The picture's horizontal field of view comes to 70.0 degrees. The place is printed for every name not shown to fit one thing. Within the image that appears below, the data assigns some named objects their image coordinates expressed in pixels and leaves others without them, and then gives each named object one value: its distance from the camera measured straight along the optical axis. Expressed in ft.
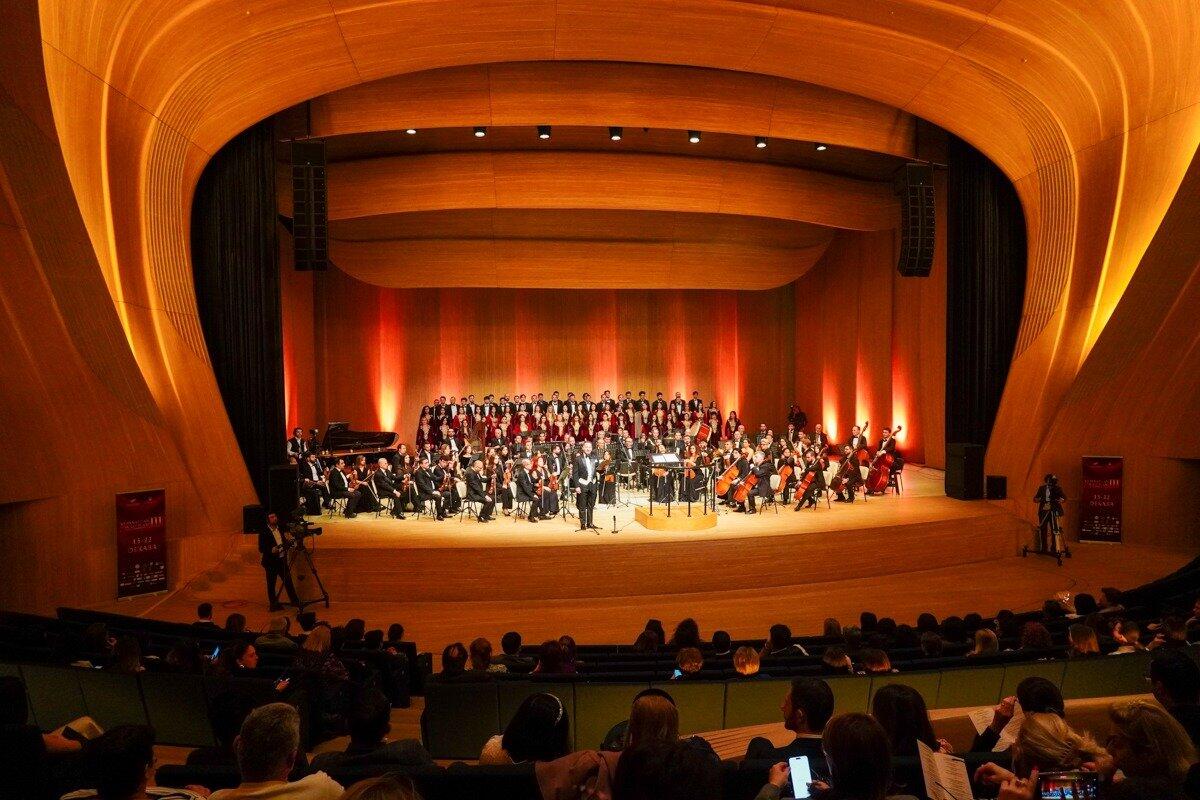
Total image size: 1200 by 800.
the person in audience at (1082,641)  14.37
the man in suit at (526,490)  36.32
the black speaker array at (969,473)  38.22
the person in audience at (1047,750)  6.09
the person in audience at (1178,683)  8.40
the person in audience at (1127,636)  15.16
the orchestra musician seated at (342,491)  37.50
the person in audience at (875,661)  13.16
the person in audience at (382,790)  4.54
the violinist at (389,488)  37.32
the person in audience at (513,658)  16.11
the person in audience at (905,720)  7.76
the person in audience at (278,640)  17.38
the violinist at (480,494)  35.96
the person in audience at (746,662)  13.37
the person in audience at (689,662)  13.71
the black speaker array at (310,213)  33.99
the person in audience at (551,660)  14.66
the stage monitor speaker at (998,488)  37.88
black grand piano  48.67
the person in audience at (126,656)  13.99
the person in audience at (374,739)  8.22
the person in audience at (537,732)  8.11
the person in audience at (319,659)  13.19
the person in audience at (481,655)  13.92
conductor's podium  32.78
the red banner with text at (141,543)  28.99
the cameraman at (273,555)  27.68
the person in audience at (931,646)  15.89
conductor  33.96
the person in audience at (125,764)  6.41
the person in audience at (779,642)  17.04
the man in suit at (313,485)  37.06
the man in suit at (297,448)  38.60
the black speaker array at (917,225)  37.06
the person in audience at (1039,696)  8.33
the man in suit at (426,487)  36.91
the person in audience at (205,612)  20.63
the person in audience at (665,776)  5.03
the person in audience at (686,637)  17.40
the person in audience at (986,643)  15.67
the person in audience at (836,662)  13.66
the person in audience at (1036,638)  15.87
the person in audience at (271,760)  6.15
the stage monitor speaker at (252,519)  33.35
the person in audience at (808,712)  7.83
